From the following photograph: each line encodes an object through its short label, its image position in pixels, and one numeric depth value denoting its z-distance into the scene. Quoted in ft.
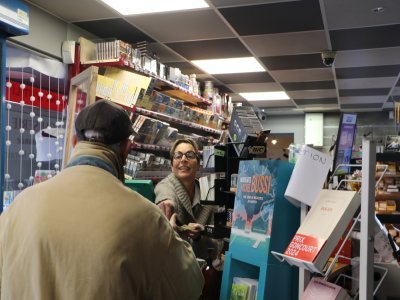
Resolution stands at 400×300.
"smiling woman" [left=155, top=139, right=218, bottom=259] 8.57
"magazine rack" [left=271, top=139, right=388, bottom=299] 5.55
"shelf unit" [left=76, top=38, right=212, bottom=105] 15.38
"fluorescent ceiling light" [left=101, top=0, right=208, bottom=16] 14.51
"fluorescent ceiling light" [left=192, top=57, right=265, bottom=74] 21.72
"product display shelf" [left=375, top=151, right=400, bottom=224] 6.65
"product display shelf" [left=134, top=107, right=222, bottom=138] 16.21
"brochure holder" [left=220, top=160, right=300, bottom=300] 6.71
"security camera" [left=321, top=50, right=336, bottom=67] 19.75
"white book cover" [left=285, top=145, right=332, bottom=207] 6.26
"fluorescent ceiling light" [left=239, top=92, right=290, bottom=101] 30.82
